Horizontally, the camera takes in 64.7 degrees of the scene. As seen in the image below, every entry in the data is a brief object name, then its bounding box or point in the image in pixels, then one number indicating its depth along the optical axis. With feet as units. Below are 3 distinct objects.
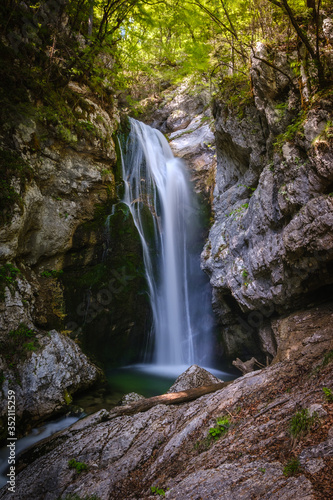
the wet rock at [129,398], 18.48
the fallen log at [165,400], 15.11
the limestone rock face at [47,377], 16.85
